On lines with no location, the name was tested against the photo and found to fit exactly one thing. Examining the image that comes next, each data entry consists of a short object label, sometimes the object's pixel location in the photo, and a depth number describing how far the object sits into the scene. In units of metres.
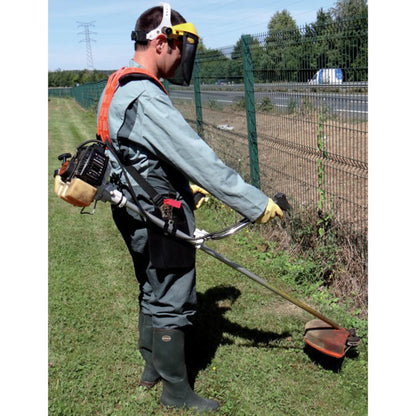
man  2.71
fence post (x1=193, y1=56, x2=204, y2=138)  8.74
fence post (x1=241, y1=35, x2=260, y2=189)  6.04
